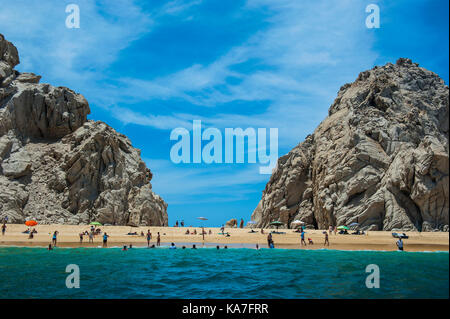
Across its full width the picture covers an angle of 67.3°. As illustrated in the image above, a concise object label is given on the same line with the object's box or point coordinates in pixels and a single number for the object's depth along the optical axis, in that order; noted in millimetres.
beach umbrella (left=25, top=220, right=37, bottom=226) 45988
